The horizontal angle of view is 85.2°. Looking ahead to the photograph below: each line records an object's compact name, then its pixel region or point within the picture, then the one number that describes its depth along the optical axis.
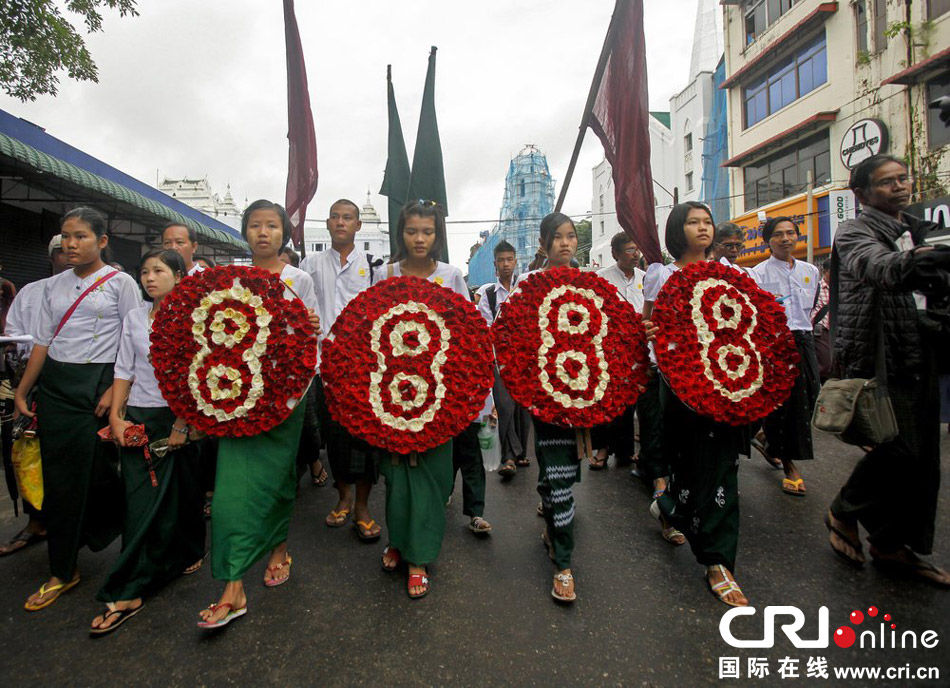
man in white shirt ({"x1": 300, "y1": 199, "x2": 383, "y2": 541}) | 3.52
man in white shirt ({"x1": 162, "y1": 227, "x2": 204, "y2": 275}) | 4.05
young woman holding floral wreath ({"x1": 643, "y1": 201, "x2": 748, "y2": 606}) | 2.76
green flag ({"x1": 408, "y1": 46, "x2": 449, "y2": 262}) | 4.82
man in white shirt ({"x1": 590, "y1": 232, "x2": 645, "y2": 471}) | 4.64
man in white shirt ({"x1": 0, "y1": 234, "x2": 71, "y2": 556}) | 3.06
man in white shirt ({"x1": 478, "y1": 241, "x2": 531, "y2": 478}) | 5.01
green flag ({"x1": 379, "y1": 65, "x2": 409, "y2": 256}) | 5.32
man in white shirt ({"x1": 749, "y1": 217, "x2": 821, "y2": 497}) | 4.28
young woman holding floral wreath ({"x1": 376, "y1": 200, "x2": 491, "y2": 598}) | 2.83
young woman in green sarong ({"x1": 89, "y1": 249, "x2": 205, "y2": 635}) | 2.68
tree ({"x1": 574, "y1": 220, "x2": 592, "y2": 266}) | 42.27
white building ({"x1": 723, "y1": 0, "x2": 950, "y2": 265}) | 13.45
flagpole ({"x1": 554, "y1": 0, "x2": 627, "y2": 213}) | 3.77
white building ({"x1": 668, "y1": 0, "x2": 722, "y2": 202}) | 25.39
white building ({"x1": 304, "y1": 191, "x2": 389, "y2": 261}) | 55.28
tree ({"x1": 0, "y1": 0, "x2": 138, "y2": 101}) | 7.11
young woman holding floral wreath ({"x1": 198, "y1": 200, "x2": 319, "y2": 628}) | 2.55
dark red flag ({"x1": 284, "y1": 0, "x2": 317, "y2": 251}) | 4.61
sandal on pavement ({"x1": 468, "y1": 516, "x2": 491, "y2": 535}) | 3.53
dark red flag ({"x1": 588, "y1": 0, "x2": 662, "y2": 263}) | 3.45
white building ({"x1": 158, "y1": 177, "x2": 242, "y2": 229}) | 48.66
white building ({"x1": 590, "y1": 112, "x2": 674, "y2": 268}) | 29.41
